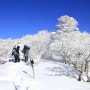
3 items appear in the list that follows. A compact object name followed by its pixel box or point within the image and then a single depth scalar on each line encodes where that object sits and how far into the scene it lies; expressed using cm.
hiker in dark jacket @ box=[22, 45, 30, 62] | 1648
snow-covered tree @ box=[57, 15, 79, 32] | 2614
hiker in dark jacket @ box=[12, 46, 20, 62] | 1557
